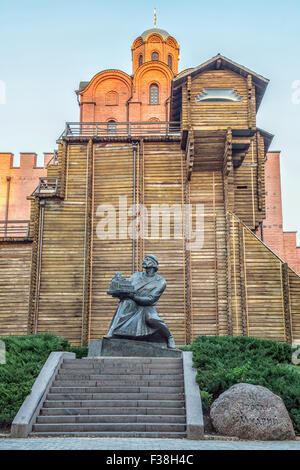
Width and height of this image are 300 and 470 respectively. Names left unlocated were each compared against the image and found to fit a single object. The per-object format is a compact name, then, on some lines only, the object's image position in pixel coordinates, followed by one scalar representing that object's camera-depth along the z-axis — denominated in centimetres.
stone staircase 939
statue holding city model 1304
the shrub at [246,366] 1041
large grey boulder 904
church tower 3419
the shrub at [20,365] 1016
